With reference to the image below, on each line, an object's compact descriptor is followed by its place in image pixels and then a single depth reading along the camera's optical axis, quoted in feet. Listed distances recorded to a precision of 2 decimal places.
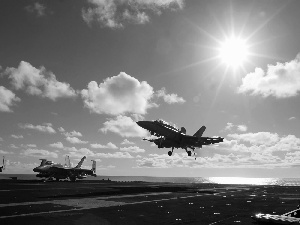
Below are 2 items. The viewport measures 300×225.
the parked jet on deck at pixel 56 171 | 268.21
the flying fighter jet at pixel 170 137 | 231.71
